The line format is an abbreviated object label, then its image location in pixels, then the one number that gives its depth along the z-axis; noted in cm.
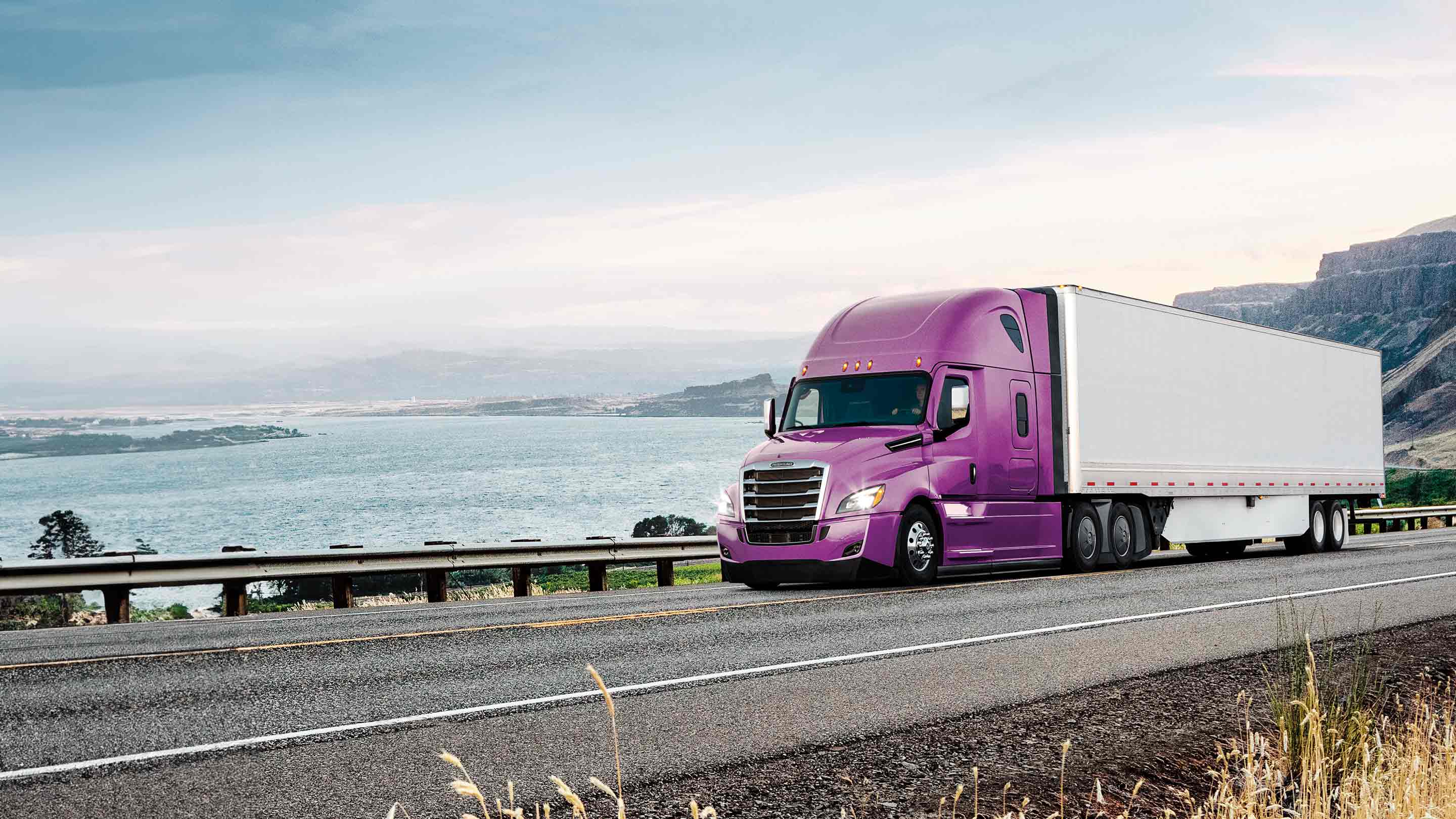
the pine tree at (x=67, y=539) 5234
